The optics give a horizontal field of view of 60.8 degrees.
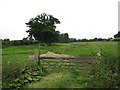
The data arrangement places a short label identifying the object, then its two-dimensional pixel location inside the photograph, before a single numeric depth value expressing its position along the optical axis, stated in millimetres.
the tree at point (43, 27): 38131
